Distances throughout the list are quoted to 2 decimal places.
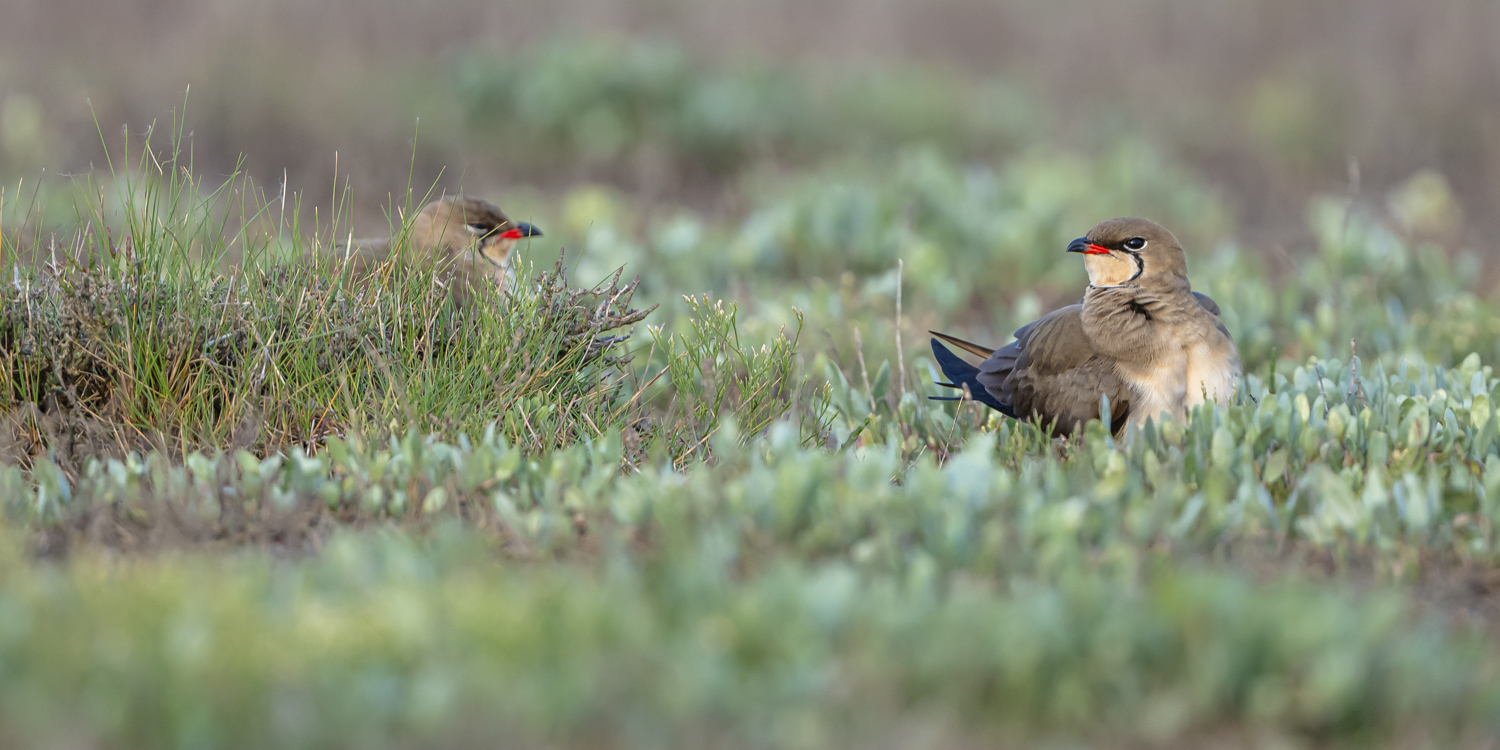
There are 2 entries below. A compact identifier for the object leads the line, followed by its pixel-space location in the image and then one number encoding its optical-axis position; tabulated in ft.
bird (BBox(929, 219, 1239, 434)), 31.86
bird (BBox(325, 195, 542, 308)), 33.63
